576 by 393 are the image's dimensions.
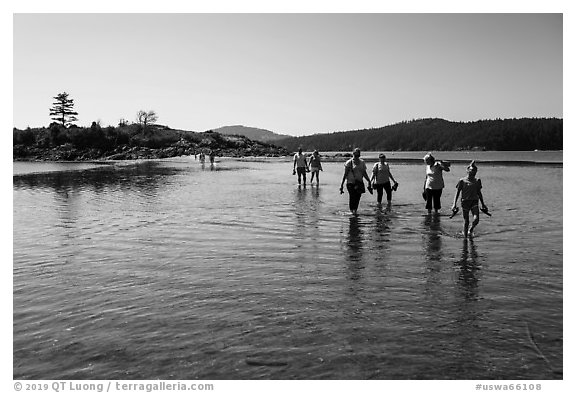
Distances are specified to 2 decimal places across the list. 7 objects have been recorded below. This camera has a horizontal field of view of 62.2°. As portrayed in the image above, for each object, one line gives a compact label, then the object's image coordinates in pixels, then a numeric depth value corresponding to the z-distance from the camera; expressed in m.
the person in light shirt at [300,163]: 27.52
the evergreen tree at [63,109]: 113.88
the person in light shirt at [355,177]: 15.45
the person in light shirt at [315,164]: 27.88
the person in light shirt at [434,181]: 15.33
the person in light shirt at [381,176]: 17.97
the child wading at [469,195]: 11.73
